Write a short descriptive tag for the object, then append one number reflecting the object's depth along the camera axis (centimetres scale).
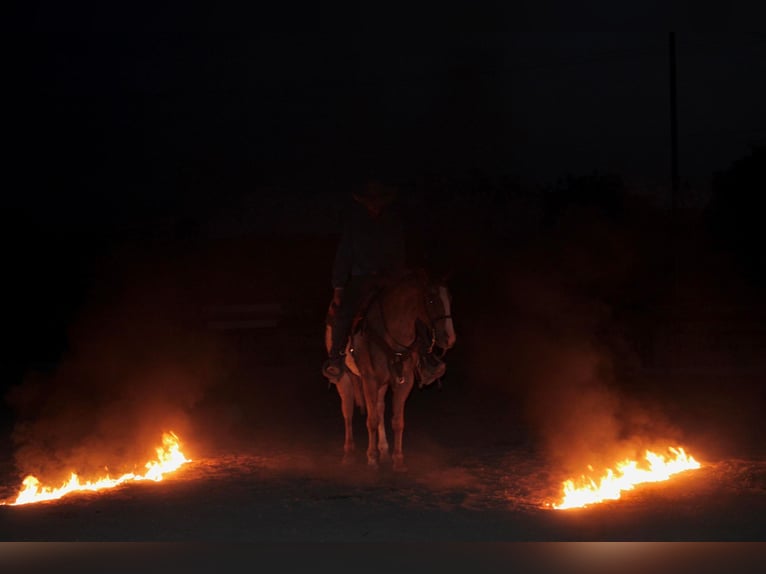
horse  955
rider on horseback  1004
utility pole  2480
